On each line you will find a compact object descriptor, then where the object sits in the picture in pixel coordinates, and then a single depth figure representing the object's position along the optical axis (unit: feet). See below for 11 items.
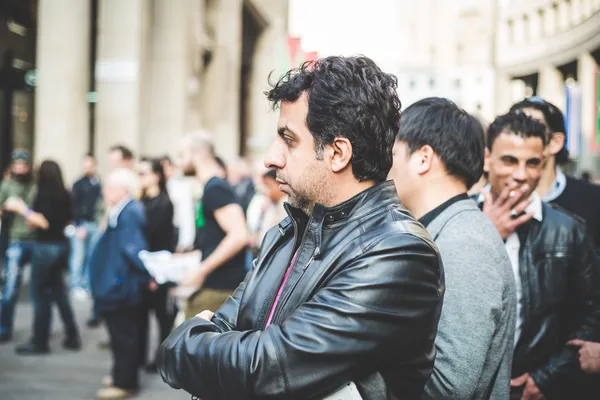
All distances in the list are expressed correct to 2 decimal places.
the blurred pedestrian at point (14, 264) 28.15
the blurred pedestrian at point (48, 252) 26.37
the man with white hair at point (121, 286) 20.88
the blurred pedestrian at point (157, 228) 24.58
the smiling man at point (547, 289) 9.93
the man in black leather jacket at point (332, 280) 5.40
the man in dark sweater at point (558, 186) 13.19
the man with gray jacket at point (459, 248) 7.24
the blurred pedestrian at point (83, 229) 40.52
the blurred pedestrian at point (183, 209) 33.45
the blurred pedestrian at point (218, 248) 17.88
